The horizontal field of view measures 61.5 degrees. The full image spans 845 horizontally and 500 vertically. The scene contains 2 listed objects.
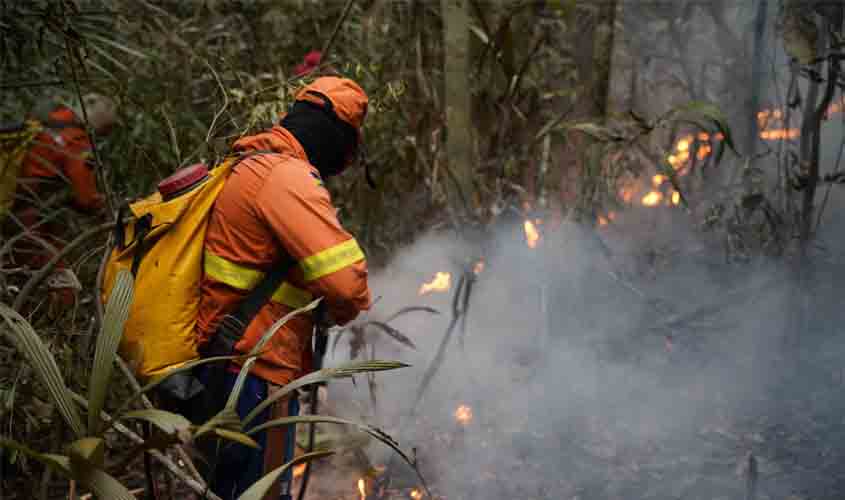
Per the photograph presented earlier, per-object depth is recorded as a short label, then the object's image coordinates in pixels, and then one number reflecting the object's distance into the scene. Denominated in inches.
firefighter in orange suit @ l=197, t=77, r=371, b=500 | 102.0
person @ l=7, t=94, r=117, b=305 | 190.4
